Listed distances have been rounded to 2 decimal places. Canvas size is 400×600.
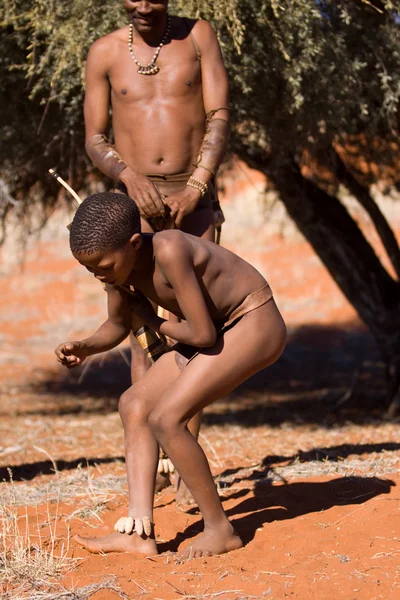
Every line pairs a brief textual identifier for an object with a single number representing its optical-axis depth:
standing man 9.05
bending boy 6.92
